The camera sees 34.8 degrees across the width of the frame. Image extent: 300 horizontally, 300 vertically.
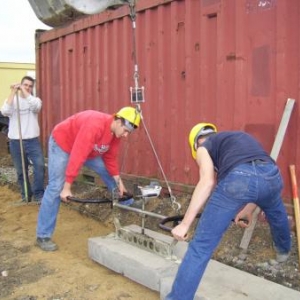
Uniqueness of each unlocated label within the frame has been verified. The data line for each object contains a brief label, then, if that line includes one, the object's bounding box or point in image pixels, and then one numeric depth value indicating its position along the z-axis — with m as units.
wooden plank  4.45
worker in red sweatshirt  4.38
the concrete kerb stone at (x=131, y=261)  3.86
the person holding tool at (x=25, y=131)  6.93
